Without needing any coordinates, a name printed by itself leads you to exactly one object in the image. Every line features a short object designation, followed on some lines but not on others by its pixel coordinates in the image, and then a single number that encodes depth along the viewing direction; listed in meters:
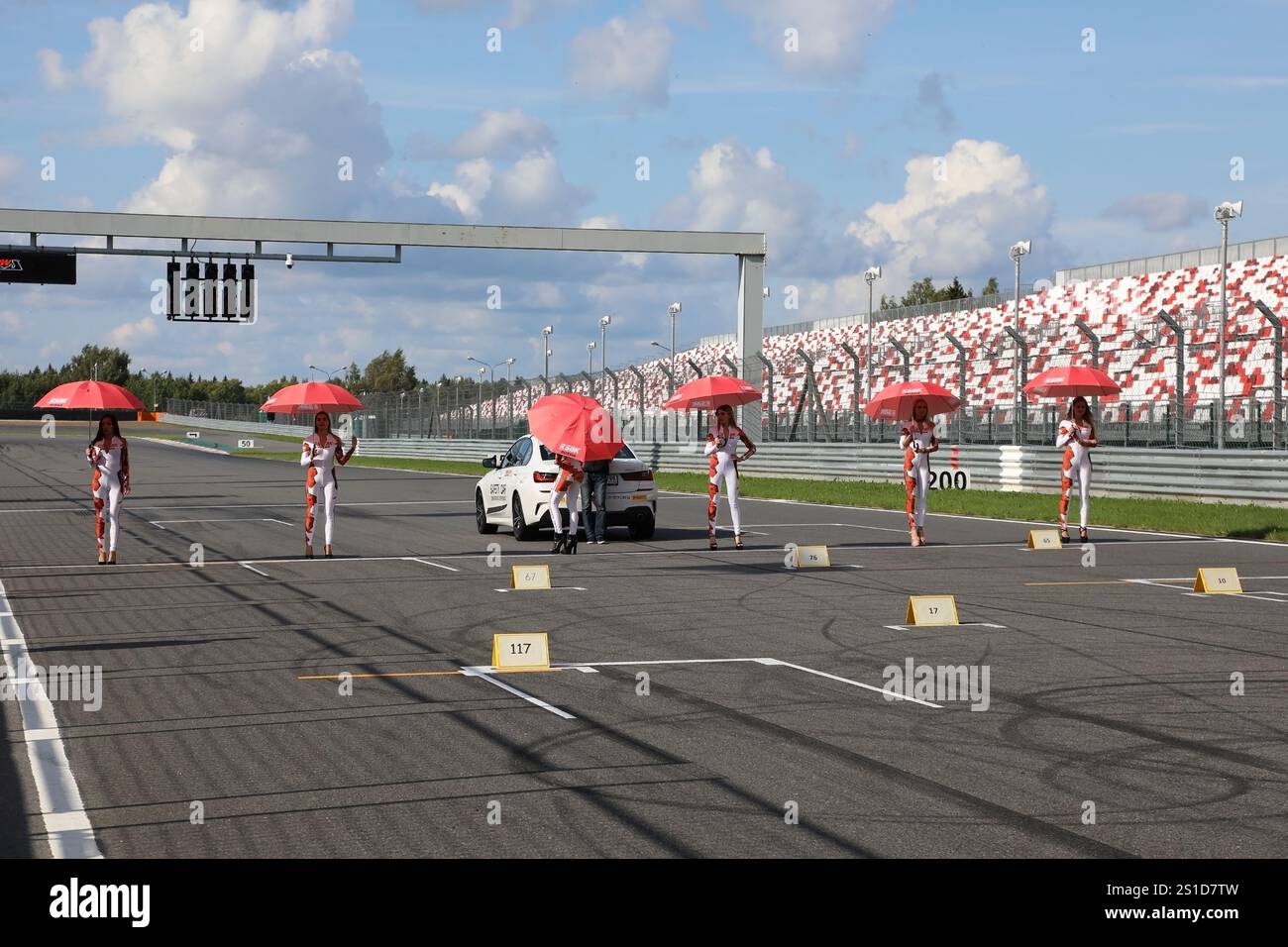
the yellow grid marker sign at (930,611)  12.12
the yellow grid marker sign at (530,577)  14.73
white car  20.66
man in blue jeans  20.14
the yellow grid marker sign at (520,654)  9.98
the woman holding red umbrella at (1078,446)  20.33
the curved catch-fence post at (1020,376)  32.84
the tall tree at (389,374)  181.88
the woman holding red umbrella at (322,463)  18.52
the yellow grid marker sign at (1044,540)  19.45
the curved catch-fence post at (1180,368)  27.44
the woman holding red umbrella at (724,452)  19.78
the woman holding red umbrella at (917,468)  19.98
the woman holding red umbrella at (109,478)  18.02
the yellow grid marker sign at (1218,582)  14.33
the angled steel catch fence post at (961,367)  33.47
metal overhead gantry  39.78
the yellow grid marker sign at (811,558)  17.20
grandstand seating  29.97
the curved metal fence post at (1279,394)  25.70
